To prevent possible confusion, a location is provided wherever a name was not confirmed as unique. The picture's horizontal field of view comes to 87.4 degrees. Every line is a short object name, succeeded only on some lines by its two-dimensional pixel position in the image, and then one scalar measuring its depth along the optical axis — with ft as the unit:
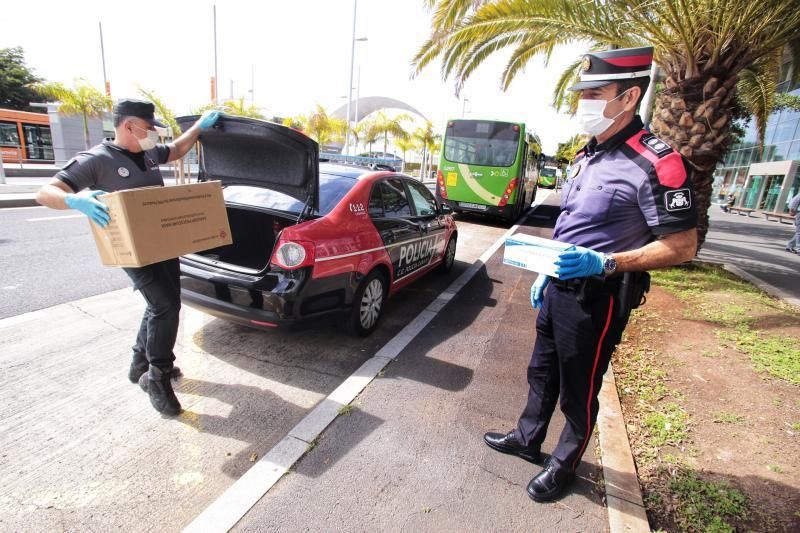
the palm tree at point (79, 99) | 60.75
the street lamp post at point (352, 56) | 80.02
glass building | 83.20
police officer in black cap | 7.93
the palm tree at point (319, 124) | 88.69
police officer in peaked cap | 6.17
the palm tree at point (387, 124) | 107.45
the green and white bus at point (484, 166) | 39.52
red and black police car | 10.28
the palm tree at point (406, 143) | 113.80
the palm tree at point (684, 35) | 18.33
